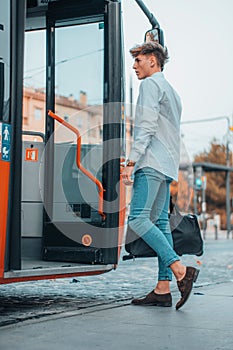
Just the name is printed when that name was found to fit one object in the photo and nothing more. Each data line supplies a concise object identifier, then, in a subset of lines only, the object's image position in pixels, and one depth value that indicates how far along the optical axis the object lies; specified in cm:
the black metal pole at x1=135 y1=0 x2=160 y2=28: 692
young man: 574
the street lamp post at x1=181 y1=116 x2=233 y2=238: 3834
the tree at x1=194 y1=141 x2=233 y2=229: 6106
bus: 618
